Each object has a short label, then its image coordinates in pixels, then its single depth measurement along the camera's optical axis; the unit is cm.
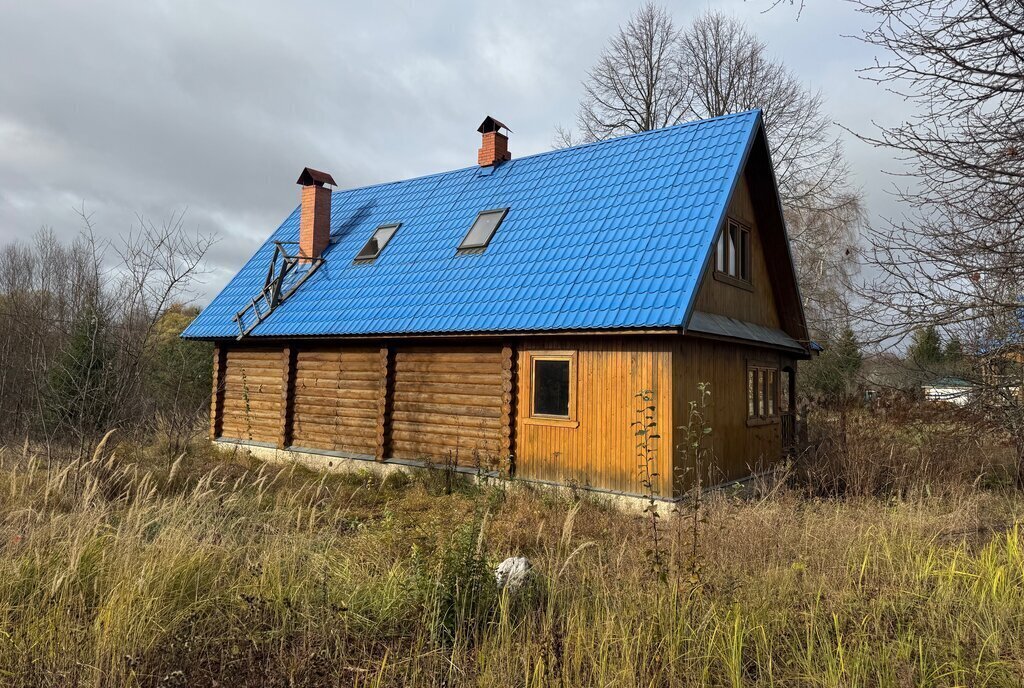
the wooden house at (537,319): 977
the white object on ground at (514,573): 461
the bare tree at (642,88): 2458
